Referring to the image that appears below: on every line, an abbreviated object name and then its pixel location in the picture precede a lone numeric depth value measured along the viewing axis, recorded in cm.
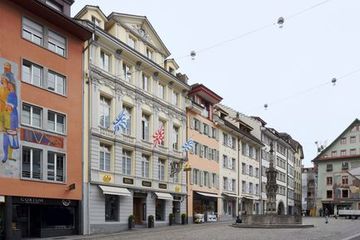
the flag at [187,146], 4675
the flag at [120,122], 3497
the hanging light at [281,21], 1805
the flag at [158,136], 4175
